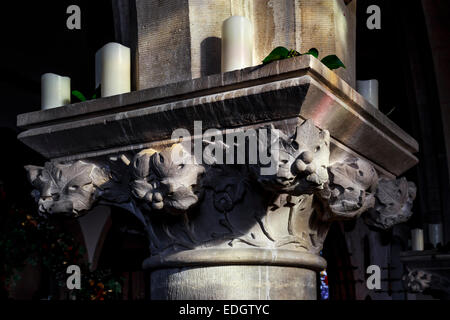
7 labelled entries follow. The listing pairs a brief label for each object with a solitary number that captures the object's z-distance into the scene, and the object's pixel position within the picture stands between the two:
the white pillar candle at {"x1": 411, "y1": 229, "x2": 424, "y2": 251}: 4.93
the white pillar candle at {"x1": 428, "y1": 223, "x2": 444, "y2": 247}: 4.90
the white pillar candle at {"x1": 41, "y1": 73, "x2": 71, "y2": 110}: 2.14
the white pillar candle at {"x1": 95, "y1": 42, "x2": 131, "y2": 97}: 2.02
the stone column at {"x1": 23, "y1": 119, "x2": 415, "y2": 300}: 1.74
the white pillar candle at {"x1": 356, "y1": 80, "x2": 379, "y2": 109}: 2.23
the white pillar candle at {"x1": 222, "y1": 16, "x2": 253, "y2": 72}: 1.80
